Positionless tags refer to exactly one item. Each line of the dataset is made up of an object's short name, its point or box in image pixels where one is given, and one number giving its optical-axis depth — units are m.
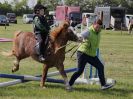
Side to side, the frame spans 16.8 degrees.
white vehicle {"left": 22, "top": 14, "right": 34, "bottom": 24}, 83.50
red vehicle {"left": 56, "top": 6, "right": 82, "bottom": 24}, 66.26
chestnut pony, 11.54
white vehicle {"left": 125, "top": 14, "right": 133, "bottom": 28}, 64.81
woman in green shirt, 11.36
